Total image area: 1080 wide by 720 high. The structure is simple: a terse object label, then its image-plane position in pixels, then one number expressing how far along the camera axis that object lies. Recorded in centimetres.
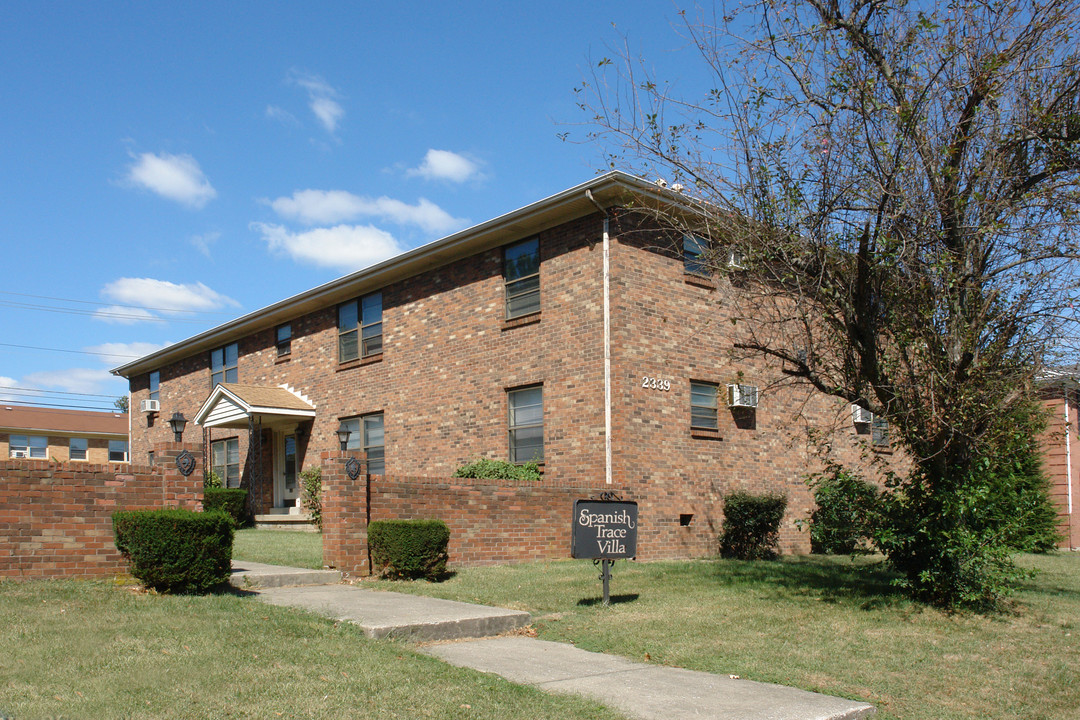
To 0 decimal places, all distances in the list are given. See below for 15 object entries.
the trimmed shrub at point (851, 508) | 1024
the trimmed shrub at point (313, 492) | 2086
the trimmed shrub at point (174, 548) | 867
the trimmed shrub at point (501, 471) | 1531
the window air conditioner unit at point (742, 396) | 1653
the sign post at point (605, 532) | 1006
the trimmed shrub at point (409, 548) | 1157
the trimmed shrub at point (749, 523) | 1608
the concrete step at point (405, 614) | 769
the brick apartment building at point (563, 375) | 1509
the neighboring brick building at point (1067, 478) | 2266
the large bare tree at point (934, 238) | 919
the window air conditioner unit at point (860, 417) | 1952
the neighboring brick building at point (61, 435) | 4434
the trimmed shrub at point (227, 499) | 2145
